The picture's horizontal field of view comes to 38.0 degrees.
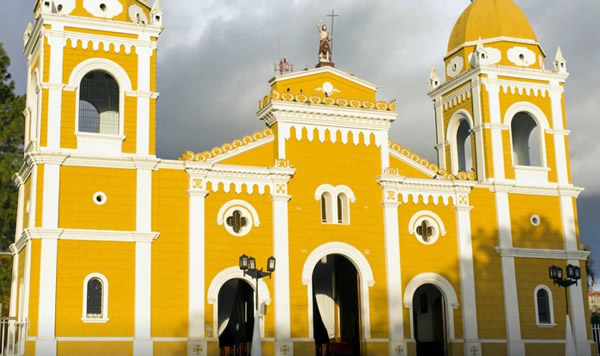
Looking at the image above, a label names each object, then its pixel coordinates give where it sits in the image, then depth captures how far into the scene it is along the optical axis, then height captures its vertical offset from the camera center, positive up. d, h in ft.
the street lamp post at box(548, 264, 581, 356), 100.12 +7.33
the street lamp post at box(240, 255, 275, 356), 85.92 +7.53
